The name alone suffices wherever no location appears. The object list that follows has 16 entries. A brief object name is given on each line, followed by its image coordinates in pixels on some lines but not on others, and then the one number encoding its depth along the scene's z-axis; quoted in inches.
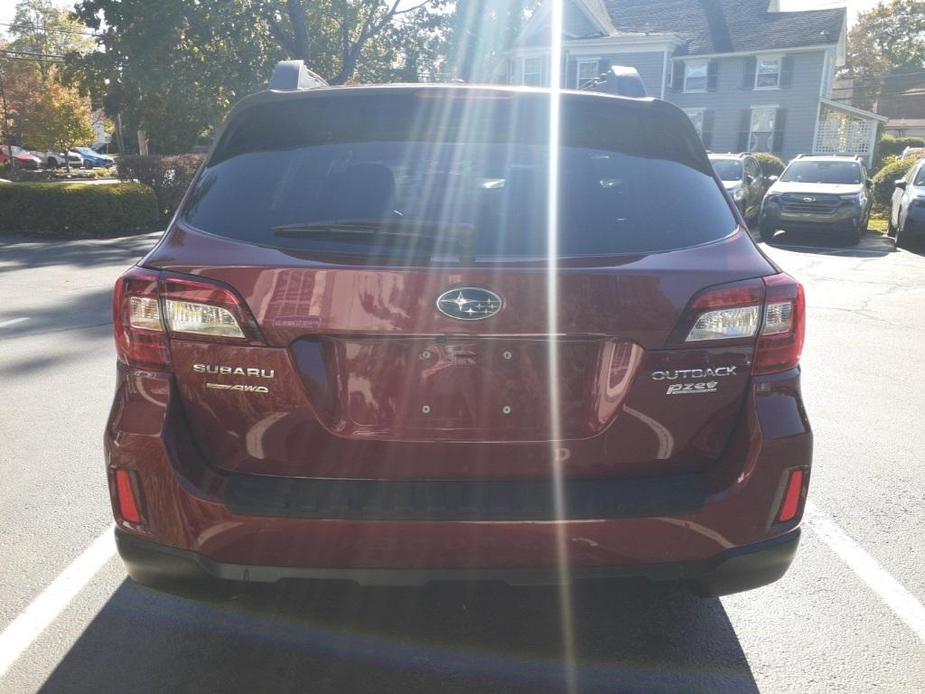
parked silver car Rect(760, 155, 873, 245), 612.4
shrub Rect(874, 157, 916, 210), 812.6
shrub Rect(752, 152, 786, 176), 1051.3
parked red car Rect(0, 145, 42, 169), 1715.1
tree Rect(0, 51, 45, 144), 1546.5
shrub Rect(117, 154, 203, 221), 706.8
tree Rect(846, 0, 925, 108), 2554.1
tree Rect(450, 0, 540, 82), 968.9
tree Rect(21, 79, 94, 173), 1489.9
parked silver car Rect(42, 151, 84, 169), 1961.1
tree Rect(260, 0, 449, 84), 820.0
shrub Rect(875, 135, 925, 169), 1856.5
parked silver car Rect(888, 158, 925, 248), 570.3
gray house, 1327.5
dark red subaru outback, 87.1
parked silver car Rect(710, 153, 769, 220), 688.4
